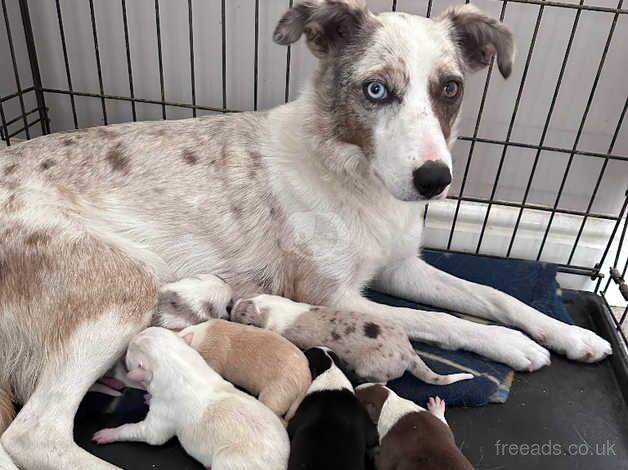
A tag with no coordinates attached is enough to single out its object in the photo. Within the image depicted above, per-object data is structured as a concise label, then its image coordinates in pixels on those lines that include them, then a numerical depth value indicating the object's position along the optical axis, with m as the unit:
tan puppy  0.40
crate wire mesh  0.63
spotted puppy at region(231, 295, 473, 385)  0.43
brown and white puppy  0.35
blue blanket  0.45
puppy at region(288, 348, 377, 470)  0.33
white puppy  0.34
